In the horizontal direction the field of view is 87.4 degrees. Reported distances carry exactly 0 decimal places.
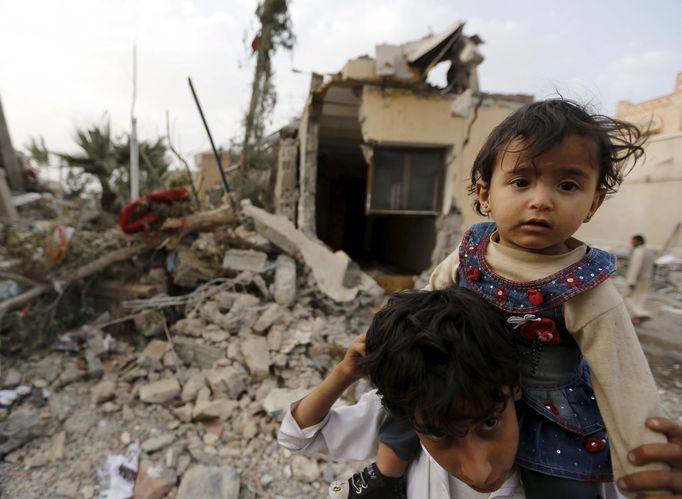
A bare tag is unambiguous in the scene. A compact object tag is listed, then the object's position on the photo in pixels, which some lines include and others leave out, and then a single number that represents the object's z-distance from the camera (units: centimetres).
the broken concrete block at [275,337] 367
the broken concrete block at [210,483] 233
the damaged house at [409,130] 495
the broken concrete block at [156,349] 382
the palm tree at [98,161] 758
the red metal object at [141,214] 480
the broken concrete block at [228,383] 322
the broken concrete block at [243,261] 476
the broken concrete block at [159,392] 325
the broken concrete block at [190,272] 462
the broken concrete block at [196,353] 366
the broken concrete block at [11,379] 349
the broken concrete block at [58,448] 276
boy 65
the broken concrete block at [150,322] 421
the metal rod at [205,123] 560
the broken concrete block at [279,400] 290
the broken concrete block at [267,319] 389
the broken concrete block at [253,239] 502
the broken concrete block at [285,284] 441
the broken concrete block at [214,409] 301
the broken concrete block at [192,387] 325
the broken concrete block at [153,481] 242
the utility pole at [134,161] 781
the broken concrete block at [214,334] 383
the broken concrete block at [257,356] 337
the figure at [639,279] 527
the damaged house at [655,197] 898
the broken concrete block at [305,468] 249
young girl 71
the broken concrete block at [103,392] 333
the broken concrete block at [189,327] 395
